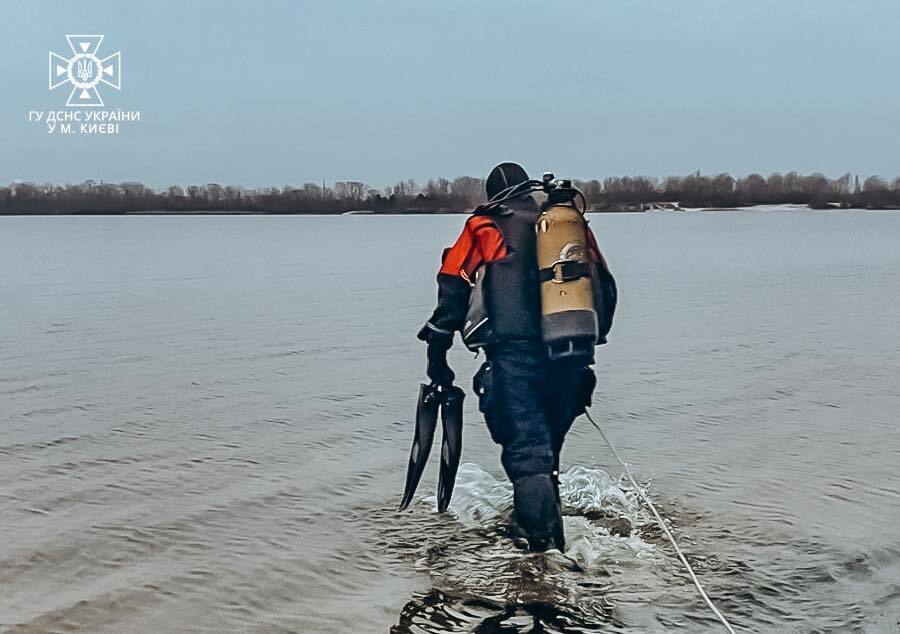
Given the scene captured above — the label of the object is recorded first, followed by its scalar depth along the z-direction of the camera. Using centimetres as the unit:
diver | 589
